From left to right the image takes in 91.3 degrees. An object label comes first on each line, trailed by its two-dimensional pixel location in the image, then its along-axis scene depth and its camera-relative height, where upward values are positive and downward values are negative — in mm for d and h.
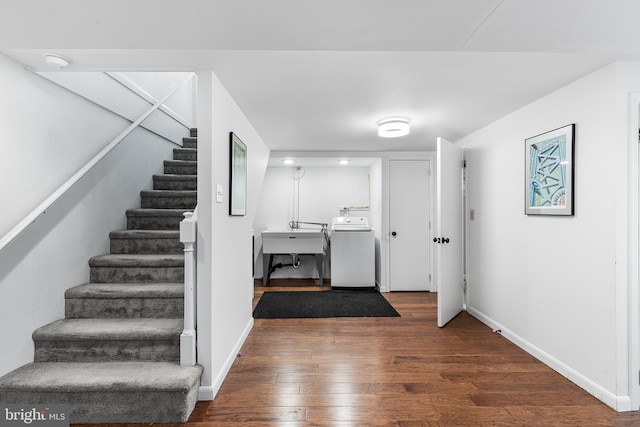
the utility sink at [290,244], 4848 -501
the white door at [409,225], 4598 -205
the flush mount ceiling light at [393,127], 2967 +811
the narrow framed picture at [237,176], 2334 +291
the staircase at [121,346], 1698 -835
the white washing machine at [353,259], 4684 -717
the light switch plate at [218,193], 2059 +127
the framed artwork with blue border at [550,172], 2156 +284
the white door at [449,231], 3158 -218
